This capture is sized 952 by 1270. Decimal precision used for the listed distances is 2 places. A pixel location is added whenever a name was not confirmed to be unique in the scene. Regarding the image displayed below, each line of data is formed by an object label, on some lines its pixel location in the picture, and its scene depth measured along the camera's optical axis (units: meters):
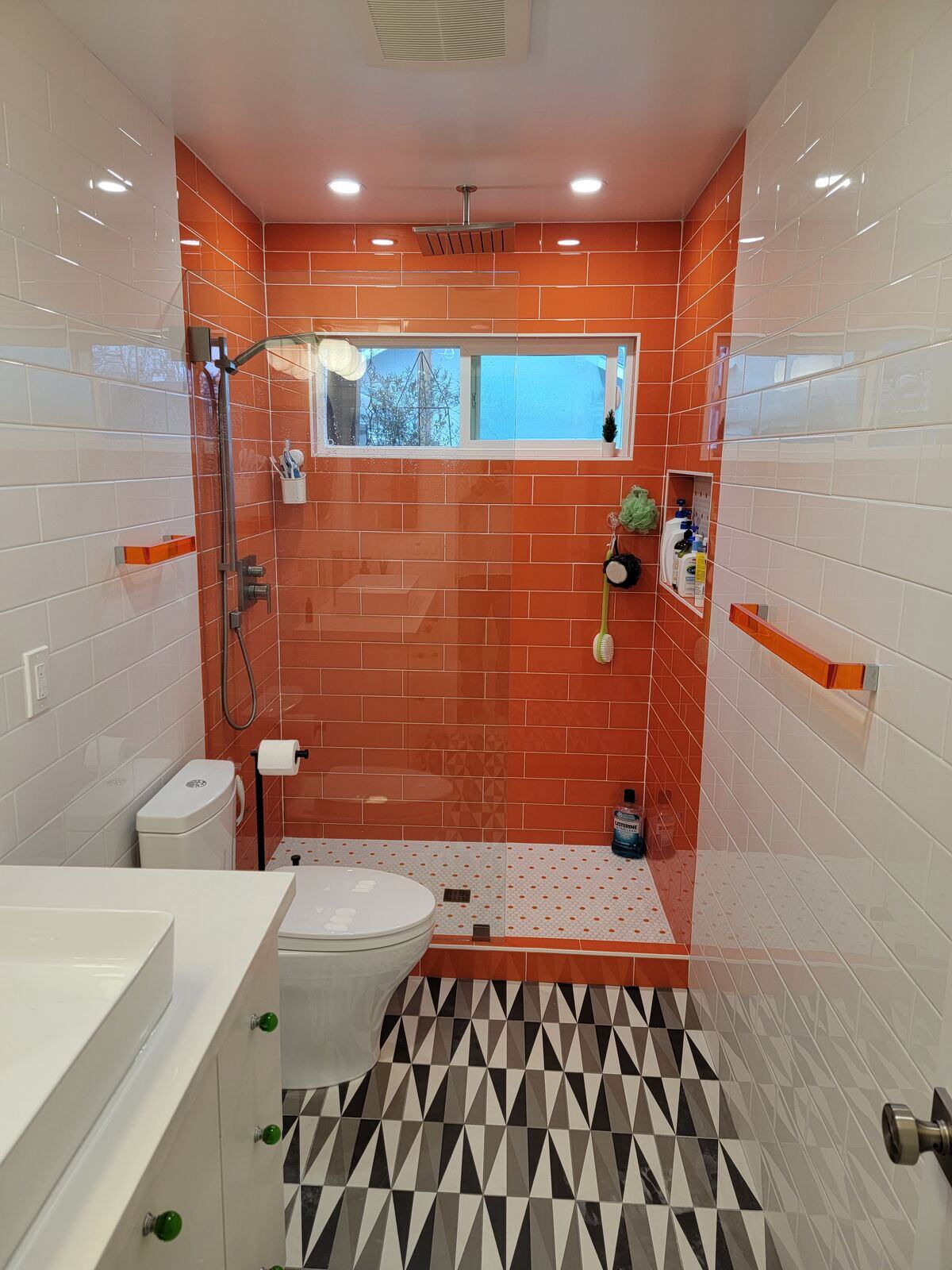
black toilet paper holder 2.47
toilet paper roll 2.50
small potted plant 3.30
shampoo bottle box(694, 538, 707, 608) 2.56
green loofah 3.20
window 2.46
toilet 2.14
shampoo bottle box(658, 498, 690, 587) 2.91
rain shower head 2.75
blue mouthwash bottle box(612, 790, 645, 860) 3.45
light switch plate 1.67
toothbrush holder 2.59
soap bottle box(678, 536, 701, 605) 2.62
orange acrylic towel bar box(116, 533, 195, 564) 2.01
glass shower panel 2.47
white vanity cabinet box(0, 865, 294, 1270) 0.84
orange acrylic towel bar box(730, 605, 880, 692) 1.35
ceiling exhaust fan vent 1.59
